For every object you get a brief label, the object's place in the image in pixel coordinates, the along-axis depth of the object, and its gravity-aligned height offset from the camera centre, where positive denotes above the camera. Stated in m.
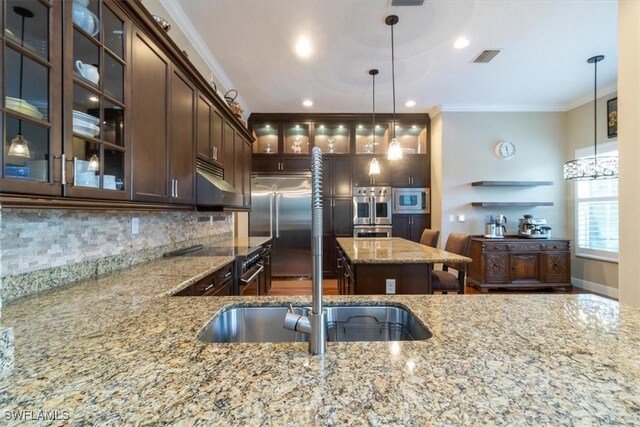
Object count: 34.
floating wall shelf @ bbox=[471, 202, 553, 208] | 4.55 +0.15
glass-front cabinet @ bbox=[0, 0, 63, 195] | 0.90 +0.41
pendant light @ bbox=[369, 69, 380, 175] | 3.47 +0.63
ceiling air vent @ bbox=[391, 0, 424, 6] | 2.36 +1.81
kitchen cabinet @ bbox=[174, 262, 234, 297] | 1.58 -0.47
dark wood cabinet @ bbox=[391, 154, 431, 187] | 5.11 +0.78
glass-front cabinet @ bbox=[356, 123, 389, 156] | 5.25 +1.45
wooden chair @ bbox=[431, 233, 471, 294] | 2.71 -0.64
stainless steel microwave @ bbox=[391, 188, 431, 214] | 5.08 +0.25
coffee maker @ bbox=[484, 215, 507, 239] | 4.40 -0.23
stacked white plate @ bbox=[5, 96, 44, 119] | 0.90 +0.37
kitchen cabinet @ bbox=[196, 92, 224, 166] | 2.42 +0.80
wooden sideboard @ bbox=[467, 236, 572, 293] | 4.17 -0.75
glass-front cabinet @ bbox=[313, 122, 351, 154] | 5.24 +1.47
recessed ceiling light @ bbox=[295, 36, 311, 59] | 2.93 +1.84
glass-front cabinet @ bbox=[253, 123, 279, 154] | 5.22 +1.44
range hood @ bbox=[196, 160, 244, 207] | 2.36 +0.21
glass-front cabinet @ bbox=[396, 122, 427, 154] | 5.23 +1.49
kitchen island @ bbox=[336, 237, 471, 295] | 2.14 -0.46
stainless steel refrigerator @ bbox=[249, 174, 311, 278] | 4.96 -0.11
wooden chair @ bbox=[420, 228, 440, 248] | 3.42 -0.32
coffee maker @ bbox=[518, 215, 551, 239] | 4.33 -0.25
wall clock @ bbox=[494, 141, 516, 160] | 4.71 +1.08
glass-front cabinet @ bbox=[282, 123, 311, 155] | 5.21 +1.45
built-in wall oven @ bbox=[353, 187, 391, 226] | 5.05 +0.16
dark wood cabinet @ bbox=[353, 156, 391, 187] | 5.11 +0.70
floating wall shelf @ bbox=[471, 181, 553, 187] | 4.51 +0.49
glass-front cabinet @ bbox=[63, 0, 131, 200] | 1.12 +0.52
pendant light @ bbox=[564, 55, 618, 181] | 3.37 +0.59
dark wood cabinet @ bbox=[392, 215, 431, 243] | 5.08 -0.23
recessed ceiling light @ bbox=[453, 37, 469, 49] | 2.93 +1.84
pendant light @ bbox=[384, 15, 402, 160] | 2.60 +0.75
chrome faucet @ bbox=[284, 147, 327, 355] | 0.66 -0.19
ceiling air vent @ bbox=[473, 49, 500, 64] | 3.18 +1.86
